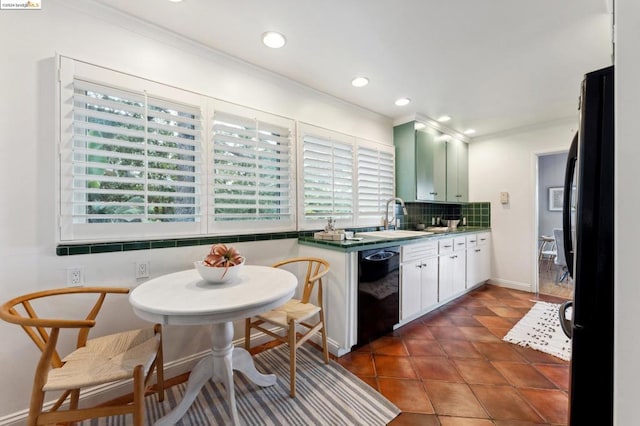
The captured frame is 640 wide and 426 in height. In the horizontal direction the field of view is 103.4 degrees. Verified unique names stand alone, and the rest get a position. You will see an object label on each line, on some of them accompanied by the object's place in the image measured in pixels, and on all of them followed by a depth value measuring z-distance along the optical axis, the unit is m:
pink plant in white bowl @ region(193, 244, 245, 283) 1.46
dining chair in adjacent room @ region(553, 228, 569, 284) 3.80
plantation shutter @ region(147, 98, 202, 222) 1.77
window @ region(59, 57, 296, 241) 1.54
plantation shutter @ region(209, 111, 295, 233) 2.07
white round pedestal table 1.14
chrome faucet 3.23
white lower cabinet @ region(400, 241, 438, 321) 2.62
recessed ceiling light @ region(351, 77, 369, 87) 2.51
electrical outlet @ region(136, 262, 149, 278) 1.72
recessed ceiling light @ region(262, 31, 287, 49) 1.87
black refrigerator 0.79
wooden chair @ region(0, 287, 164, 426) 1.04
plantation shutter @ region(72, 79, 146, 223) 1.55
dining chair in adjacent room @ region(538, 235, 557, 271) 5.14
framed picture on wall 5.74
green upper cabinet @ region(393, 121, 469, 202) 3.42
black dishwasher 2.24
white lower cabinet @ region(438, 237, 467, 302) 3.12
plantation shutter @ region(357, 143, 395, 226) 3.17
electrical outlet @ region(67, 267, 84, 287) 1.51
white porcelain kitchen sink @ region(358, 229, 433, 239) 2.85
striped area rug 1.49
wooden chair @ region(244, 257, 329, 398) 1.67
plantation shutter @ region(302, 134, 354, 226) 2.64
